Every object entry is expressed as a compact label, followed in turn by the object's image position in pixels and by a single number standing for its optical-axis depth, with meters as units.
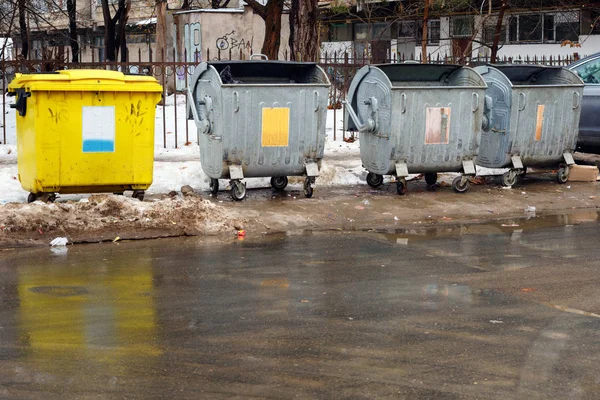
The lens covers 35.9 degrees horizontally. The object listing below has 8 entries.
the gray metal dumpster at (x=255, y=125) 9.84
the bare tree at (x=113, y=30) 29.19
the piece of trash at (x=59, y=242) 7.95
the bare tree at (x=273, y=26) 18.94
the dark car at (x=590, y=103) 12.52
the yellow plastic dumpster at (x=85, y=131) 9.05
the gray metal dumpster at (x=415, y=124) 10.35
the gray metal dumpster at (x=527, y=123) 11.11
